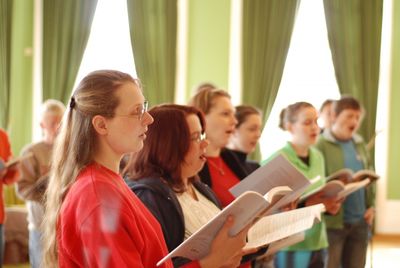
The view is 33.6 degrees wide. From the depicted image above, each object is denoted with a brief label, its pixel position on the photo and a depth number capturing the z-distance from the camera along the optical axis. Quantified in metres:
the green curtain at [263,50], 6.06
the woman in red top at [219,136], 2.96
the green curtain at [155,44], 5.48
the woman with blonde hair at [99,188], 1.47
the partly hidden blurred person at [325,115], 4.26
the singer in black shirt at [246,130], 3.64
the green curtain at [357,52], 5.62
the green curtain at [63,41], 3.96
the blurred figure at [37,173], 3.80
